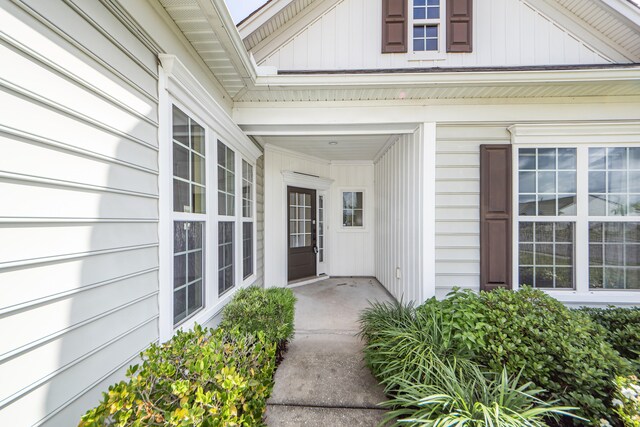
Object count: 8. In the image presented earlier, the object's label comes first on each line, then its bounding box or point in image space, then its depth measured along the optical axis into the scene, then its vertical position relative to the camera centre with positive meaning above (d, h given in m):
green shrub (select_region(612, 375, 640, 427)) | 1.53 -1.17
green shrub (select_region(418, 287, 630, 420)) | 1.80 -1.02
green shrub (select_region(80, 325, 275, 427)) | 1.05 -0.83
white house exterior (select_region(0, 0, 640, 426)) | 1.08 +0.53
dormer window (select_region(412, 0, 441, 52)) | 3.58 +2.67
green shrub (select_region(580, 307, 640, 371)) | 2.34 -1.12
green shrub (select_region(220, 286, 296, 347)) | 2.48 -1.01
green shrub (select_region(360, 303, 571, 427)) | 1.48 -1.17
